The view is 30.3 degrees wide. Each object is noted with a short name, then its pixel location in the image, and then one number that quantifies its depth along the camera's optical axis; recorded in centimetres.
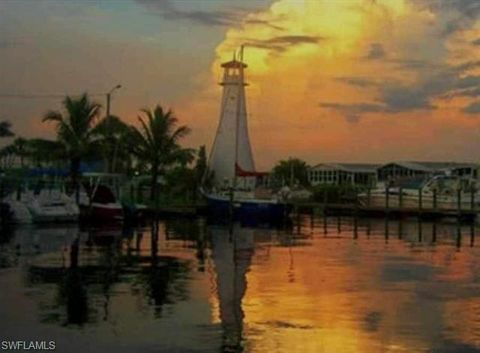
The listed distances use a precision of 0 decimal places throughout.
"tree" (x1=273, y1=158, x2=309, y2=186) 10164
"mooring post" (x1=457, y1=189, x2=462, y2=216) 6038
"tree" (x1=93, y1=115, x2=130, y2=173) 5388
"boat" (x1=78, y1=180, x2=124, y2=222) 4769
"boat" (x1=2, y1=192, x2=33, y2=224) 4309
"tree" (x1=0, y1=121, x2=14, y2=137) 4678
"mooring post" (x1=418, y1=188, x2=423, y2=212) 6289
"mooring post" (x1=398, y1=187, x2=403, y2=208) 6688
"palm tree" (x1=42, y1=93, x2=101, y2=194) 5275
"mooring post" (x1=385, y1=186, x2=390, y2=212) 6588
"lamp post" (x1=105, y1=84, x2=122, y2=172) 5544
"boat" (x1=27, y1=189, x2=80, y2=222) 4419
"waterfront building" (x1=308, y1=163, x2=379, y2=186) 10994
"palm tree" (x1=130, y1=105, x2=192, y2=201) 6138
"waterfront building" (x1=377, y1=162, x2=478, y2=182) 9700
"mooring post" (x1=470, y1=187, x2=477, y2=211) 6300
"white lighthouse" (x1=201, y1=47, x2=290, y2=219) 5766
